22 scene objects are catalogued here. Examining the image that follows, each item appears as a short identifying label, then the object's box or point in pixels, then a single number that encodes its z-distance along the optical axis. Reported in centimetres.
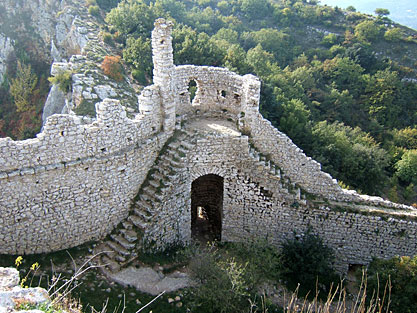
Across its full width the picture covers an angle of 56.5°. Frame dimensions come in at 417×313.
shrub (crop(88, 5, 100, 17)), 3666
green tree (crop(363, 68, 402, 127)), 4709
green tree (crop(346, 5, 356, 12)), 8906
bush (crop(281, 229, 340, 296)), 1535
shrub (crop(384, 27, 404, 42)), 6556
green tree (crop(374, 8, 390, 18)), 8488
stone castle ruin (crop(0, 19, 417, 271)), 1173
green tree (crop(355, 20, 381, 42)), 6500
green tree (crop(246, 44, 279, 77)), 3993
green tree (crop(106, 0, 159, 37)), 3306
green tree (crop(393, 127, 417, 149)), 4162
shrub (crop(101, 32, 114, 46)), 3169
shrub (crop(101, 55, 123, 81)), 2503
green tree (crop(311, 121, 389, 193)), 2752
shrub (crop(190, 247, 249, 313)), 1188
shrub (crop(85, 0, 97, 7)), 3862
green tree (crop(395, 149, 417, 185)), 3547
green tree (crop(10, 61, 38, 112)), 3141
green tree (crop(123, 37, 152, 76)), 2875
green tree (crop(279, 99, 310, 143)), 2744
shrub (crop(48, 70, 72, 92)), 2336
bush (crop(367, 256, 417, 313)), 1306
